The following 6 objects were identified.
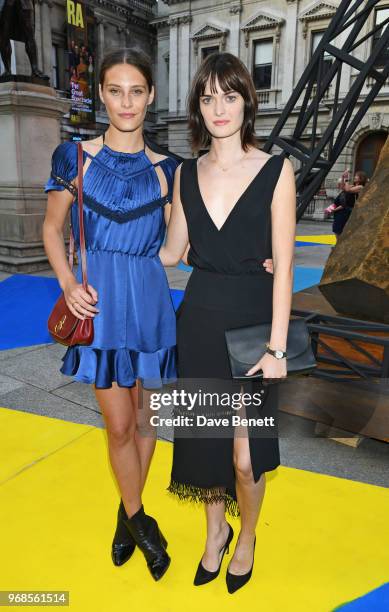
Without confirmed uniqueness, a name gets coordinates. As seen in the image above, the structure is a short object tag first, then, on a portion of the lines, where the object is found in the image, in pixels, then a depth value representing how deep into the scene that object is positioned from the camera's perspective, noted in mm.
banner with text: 24766
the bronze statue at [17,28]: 8180
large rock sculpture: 3635
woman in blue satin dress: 1816
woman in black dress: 1687
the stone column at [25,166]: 7965
